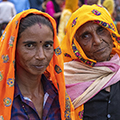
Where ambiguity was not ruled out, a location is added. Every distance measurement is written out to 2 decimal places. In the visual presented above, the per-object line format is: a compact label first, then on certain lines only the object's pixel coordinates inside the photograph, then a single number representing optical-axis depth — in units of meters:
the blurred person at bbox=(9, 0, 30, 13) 7.34
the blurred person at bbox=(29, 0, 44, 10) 8.37
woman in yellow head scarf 2.43
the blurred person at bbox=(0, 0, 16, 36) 6.39
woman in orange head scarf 1.78
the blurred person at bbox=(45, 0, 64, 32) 6.45
